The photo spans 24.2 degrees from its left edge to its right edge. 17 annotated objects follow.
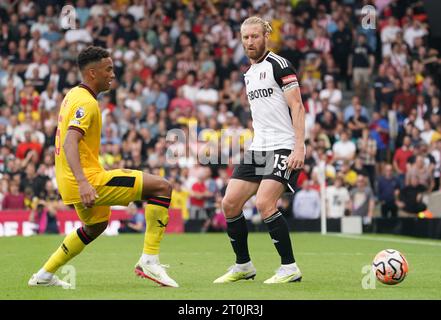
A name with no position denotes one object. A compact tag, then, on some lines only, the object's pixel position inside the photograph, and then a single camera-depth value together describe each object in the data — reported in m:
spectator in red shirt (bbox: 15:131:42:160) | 24.08
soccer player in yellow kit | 9.46
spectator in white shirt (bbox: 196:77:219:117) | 26.30
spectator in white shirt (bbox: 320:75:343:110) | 26.52
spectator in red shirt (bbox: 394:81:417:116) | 26.39
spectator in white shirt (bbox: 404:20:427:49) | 28.78
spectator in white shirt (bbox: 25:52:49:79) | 26.67
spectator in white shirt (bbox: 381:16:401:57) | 28.53
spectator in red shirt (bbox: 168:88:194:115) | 25.77
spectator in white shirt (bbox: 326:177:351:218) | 23.47
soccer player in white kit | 10.35
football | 9.94
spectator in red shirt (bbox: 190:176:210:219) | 23.70
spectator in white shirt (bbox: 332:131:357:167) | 24.67
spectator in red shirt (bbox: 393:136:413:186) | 24.70
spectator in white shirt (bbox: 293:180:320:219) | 23.39
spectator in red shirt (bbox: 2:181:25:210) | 22.64
